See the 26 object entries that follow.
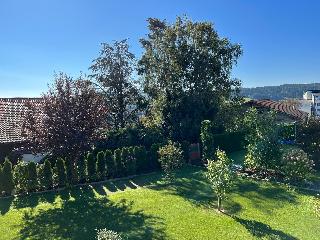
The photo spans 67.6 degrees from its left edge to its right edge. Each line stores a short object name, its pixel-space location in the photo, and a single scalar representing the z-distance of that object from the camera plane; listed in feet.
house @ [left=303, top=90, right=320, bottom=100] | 193.29
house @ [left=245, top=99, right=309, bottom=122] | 109.45
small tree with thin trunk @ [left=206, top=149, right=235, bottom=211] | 40.84
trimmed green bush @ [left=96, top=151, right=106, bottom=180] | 56.34
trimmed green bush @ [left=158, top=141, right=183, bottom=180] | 54.25
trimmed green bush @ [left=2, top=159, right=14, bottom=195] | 48.86
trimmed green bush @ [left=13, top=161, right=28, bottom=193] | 49.91
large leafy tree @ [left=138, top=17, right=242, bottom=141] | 79.39
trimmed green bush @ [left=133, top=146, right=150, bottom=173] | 61.43
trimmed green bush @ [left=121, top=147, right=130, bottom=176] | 59.34
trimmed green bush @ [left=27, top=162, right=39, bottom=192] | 50.14
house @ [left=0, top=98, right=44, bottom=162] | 59.21
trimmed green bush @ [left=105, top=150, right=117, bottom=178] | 57.59
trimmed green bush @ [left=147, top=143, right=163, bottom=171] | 63.25
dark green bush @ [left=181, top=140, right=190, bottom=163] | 70.36
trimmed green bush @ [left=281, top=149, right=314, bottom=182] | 51.63
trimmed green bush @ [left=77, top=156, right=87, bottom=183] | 55.06
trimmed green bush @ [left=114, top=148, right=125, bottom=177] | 58.77
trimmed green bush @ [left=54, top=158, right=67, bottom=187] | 52.20
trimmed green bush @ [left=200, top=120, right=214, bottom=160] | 68.07
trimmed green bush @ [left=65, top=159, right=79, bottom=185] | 53.16
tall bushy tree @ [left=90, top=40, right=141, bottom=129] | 86.67
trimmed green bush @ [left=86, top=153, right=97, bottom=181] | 55.37
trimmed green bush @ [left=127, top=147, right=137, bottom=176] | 59.75
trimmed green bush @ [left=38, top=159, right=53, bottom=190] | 50.88
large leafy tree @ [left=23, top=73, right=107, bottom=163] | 47.35
